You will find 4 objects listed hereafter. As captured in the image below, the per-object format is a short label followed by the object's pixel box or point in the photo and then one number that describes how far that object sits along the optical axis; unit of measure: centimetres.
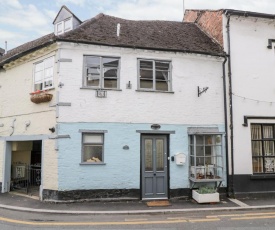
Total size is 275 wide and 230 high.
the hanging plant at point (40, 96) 1097
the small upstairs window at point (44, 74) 1145
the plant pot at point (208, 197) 1052
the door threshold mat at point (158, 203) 1033
